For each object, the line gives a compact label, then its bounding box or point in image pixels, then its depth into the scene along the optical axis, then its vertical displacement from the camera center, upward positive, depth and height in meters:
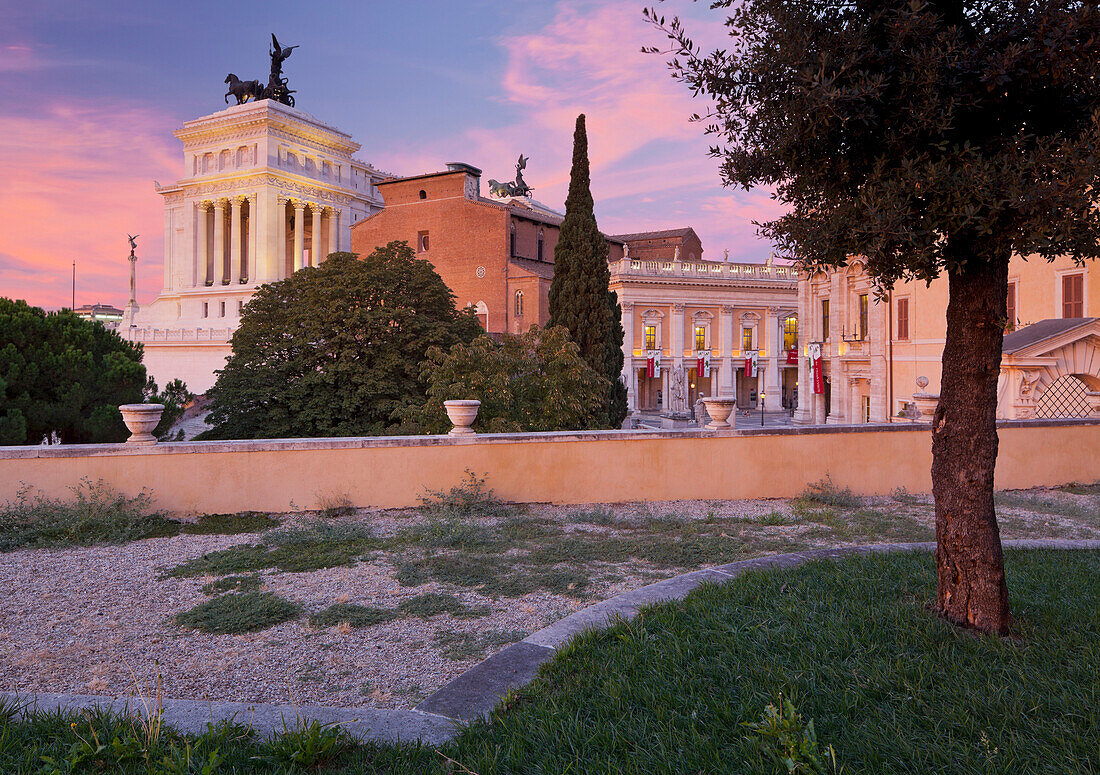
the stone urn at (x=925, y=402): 12.96 -0.12
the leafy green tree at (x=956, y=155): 4.23 +1.69
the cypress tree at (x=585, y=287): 28.31 +4.58
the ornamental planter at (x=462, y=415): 11.16 -0.39
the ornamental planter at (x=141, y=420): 10.20 -0.47
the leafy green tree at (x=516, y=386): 14.48 +0.15
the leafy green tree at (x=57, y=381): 16.22 +0.21
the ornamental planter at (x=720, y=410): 11.85 -0.29
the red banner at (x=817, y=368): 39.44 +1.63
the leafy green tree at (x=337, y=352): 21.09 +1.31
